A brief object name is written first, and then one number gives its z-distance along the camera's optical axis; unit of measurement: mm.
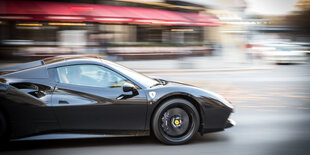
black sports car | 3928
